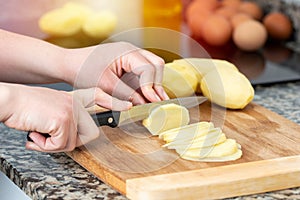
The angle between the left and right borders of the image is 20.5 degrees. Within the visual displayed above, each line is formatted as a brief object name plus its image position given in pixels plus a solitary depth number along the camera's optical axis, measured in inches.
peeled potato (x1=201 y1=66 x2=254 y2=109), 42.0
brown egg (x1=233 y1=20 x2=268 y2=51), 56.6
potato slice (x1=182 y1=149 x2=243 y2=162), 35.3
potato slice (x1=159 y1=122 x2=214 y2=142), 36.5
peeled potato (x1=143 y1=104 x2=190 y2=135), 38.1
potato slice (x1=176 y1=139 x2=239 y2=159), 35.4
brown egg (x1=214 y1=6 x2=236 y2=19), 58.2
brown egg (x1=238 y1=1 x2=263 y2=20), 60.5
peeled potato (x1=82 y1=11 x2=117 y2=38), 52.2
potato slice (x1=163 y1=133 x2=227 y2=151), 35.7
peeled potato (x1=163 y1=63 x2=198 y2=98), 42.6
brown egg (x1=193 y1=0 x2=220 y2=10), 58.4
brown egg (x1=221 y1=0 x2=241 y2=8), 59.9
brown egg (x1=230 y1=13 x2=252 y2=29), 57.5
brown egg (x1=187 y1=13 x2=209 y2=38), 57.6
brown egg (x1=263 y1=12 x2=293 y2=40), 60.1
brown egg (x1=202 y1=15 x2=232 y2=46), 56.5
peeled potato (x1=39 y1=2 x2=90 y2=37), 51.8
